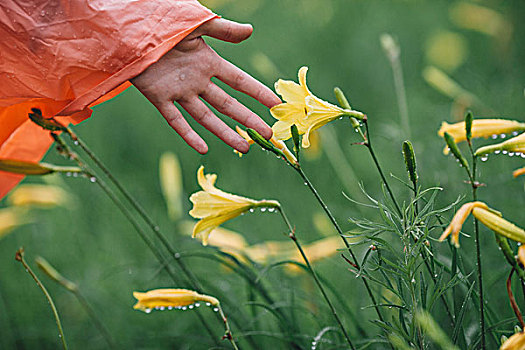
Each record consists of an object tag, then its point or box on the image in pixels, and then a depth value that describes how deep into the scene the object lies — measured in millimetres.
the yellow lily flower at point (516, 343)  1363
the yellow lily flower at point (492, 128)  1530
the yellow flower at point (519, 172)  1461
